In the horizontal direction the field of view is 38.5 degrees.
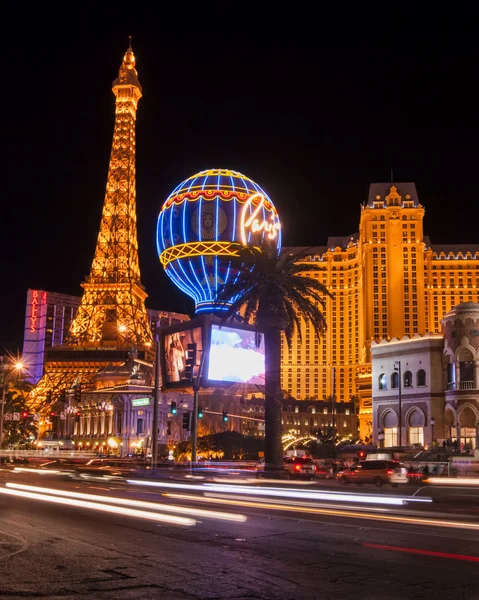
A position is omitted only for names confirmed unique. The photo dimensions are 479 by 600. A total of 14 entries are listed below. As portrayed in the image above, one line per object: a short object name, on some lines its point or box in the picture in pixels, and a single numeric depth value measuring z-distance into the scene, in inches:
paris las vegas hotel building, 5856.3
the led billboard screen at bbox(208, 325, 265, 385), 2450.8
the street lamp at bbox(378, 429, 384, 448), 2690.9
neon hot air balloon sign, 2881.4
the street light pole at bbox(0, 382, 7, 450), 2429.9
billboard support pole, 1536.7
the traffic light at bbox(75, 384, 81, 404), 1842.6
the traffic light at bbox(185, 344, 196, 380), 1403.8
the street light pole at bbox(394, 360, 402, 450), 2625.0
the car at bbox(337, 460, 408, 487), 1317.7
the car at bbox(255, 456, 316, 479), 1409.9
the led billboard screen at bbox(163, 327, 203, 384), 2583.7
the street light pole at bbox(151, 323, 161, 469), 1604.5
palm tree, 1459.2
